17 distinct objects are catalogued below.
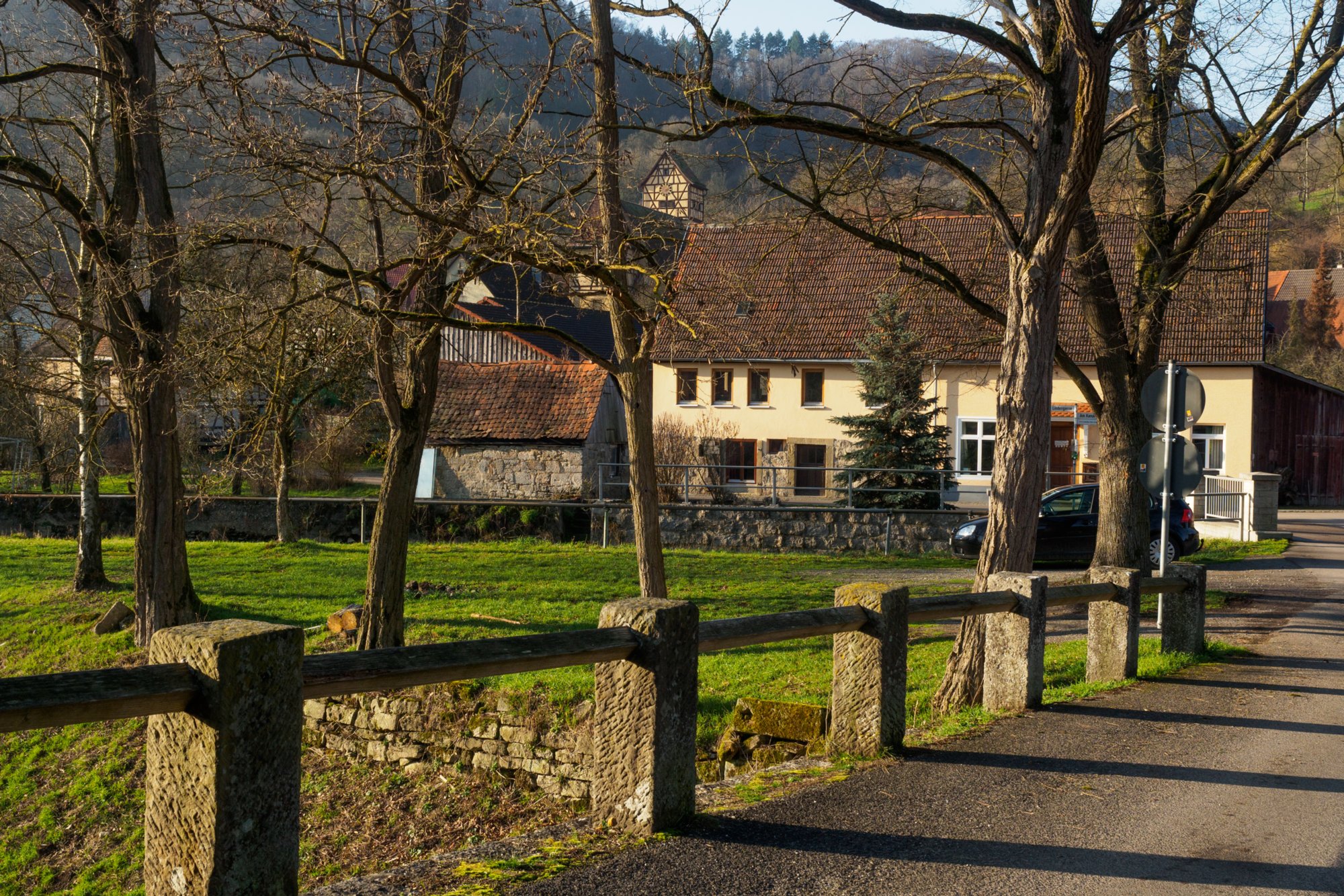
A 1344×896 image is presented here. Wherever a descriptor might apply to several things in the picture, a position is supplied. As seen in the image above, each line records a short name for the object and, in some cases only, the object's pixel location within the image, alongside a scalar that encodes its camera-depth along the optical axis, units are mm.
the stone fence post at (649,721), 5148
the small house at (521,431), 33281
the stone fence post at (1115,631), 9297
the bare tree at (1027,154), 9305
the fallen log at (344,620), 14695
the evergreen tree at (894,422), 29875
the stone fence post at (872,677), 6527
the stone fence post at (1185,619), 10406
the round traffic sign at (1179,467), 10578
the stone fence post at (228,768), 3686
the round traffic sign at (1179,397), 10672
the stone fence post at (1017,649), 8039
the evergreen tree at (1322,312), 72312
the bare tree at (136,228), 13141
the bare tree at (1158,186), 12969
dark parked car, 21641
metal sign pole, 10555
